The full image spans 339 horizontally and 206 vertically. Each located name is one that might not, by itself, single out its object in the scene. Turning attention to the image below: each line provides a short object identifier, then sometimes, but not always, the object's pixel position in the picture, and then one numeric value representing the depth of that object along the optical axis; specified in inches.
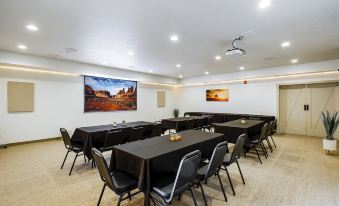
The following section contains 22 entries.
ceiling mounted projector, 153.6
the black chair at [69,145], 144.9
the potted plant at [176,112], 434.0
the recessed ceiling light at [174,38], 155.6
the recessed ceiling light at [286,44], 169.0
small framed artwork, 363.9
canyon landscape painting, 283.7
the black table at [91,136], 145.9
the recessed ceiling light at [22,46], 180.1
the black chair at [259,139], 167.1
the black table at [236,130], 169.5
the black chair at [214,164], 89.6
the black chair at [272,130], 203.5
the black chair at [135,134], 163.2
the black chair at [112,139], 145.5
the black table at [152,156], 79.7
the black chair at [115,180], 77.9
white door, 267.3
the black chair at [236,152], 107.9
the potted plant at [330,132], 178.3
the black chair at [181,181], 73.9
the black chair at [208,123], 282.5
